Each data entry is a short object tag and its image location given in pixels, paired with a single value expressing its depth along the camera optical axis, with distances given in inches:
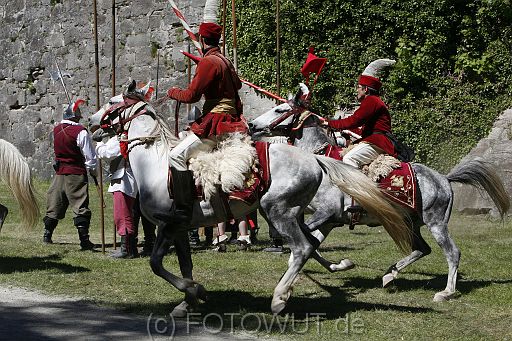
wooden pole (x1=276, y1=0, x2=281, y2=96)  1015.6
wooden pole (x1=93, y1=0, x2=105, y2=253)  853.2
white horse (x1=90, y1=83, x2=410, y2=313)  571.8
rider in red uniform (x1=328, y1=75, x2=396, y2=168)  701.3
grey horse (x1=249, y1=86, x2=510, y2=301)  682.2
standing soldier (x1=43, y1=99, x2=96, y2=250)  916.0
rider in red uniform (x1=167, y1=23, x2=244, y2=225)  562.3
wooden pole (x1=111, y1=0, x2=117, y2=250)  838.1
